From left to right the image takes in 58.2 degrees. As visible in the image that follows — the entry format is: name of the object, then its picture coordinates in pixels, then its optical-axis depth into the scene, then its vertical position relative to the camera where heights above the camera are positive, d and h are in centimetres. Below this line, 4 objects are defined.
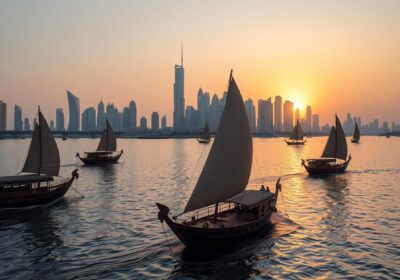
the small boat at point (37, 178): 3975 -470
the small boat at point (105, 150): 9281 -362
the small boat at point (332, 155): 7025 -375
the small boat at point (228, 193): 2523 -423
